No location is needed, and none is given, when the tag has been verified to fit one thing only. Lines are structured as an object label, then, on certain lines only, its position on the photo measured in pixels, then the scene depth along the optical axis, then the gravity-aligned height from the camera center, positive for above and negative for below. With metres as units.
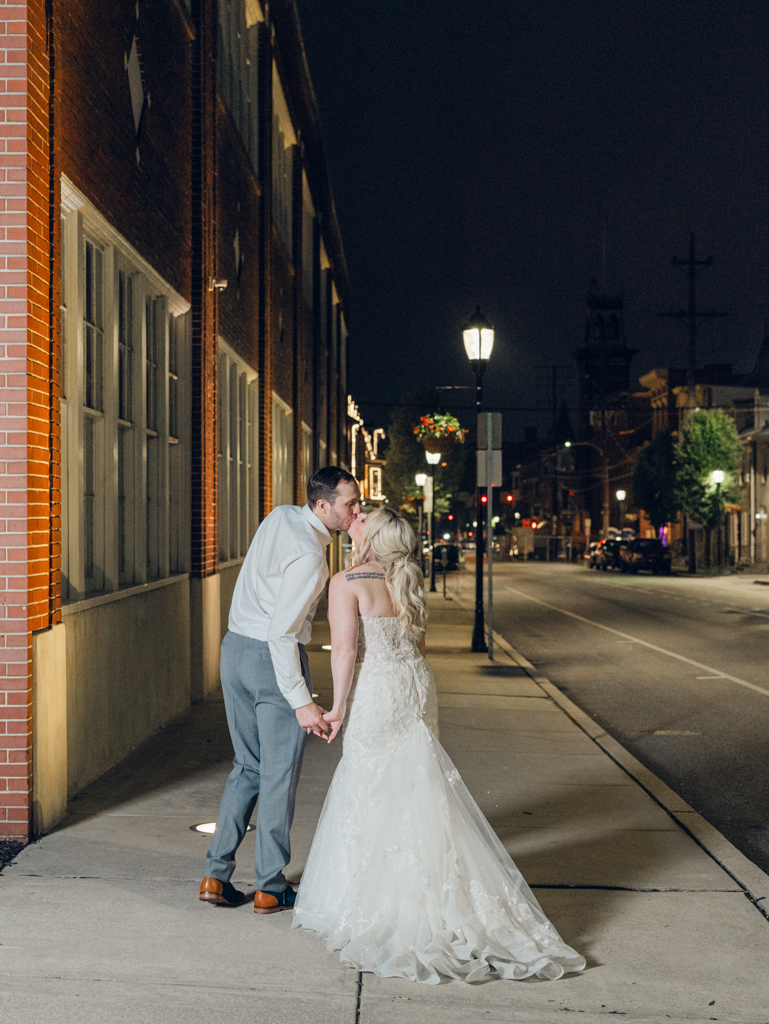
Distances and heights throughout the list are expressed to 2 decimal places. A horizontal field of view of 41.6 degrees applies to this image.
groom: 4.61 -0.87
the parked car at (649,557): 48.81 -2.08
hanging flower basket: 26.48 +2.17
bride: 4.12 -1.38
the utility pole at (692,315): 47.78 +9.58
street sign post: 14.99 +0.89
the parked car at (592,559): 57.66 -2.58
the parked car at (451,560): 49.87 -2.32
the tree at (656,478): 56.59 +2.09
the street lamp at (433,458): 29.78 +1.71
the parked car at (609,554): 52.78 -2.17
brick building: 5.60 +1.24
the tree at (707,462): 49.75 +2.54
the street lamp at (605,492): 85.56 +1.90
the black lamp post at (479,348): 15.88 +2.64
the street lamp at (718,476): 46.53 +1.73
